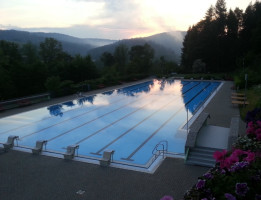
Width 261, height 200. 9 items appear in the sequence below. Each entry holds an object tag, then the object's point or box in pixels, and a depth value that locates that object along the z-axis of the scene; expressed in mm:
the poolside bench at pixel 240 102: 15641
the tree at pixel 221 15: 42344
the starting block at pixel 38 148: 9195
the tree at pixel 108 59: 55438
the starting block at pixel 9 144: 9641
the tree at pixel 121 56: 51372
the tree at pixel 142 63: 39138
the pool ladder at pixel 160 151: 8969
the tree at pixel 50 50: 50906
